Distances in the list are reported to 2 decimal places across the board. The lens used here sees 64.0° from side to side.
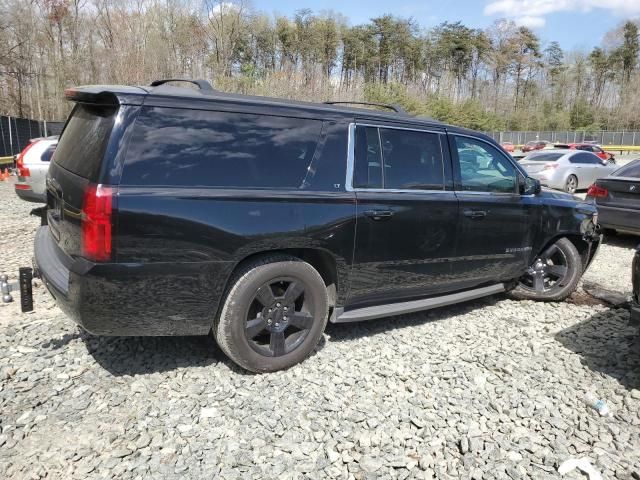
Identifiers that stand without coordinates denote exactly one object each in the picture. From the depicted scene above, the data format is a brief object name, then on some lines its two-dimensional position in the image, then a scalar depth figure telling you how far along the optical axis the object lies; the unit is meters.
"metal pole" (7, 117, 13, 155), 19.14
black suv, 2.97
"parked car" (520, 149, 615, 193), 16.05
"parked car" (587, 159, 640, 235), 7.50
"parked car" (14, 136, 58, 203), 9.27
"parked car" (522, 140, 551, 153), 40.46
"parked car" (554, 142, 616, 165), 29.71
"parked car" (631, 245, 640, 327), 3.56
